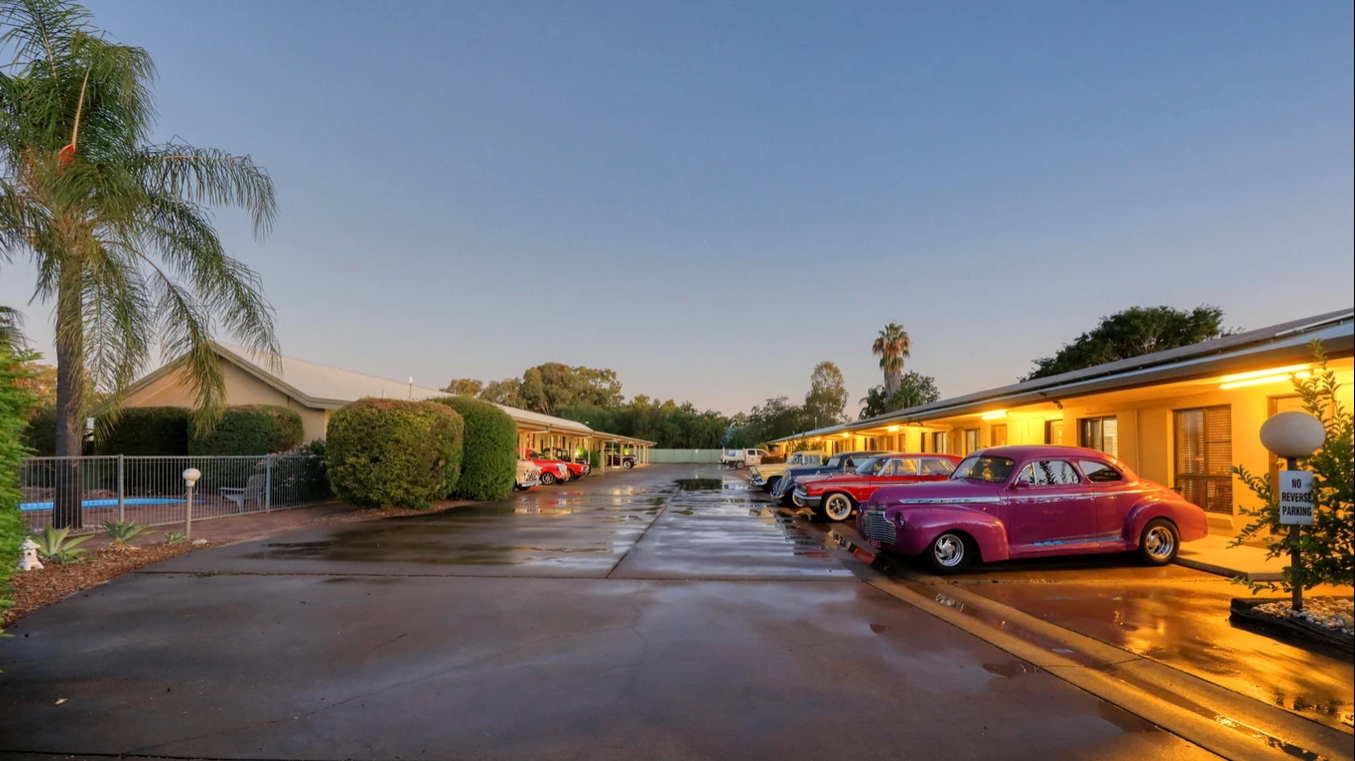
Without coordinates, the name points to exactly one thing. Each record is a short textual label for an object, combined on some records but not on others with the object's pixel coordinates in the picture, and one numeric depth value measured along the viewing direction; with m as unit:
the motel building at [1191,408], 10.05
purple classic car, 9.97
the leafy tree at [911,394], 62.75
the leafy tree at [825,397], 79.62
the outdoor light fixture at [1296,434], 6.86
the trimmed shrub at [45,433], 26.75
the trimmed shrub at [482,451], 21.55
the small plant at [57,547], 9.72
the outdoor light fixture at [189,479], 12.06
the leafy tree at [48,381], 38.70
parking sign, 6.75
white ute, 54.94
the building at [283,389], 24.91
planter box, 6.18
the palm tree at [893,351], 57.00
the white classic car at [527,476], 26.92
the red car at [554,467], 31.60
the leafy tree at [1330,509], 6.39
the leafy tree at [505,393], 91.58
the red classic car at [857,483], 16.44
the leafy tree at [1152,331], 41.47
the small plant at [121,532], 11.19
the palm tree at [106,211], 9.39
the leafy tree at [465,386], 90.06
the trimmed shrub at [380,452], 17.41
